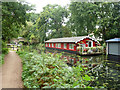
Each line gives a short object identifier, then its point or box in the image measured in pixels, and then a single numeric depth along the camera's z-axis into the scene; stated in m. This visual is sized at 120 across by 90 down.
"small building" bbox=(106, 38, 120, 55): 11.77
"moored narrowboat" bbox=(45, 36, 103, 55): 12.05
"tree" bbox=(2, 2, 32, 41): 6.86
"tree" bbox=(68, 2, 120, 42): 14.77
